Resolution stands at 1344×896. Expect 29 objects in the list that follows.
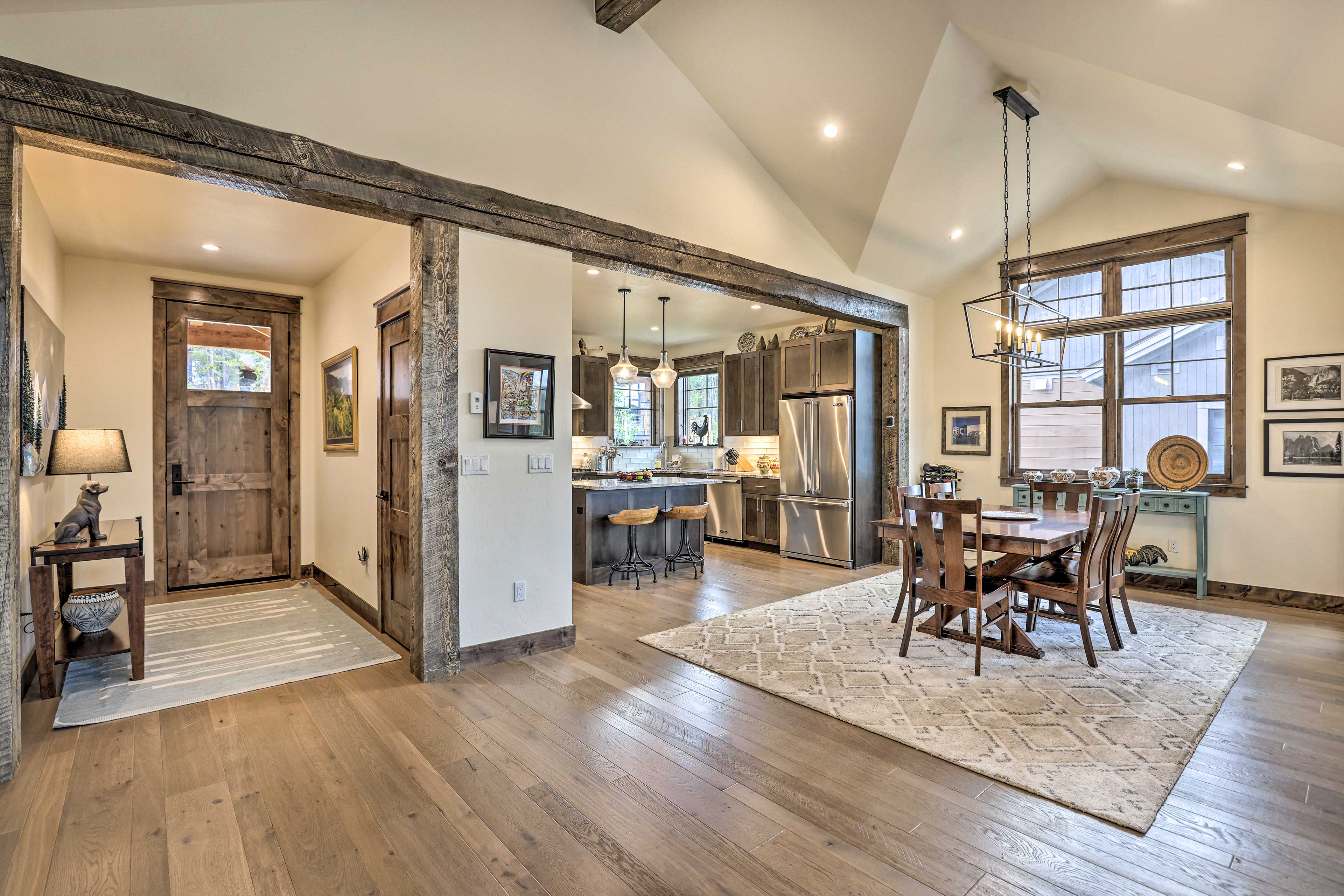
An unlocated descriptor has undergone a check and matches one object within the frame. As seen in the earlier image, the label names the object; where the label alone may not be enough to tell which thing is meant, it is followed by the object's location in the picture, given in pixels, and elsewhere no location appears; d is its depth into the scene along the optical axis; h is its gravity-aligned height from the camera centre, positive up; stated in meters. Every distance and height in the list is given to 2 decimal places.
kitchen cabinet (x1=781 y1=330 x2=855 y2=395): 6.82 +0.86
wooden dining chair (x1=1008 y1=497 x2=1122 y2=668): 3.72 -0.84
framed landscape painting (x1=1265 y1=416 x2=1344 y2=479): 4.97 -0.06
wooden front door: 5.71 +0.01
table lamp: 3.52 -0.09
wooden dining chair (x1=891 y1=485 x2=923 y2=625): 4.11 -0.76
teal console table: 5.39 -0.58
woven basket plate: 5.48 -0.19
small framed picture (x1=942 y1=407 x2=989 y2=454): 6.95 +0.12
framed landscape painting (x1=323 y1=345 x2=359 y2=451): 5.05 +0.35
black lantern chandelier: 4.42 +0.80
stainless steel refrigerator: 6.77 -0.39
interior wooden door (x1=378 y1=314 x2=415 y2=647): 4.12 -0.23
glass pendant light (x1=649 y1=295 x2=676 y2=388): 7.30 +0.75
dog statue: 3.36 -0.39
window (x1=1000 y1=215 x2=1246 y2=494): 5.53 +0.74
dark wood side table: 3.23 -0.88
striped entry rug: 3.30 -1.28
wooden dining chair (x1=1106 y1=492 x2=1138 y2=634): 4.02 -0.66
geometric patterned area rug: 2.56 -1.29
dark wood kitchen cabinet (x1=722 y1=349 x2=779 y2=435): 8.46 +0.65
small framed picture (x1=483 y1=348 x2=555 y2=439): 3.76 +0.28
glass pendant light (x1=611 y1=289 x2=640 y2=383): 7.21 +0.80
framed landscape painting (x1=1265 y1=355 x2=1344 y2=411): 4.97 +0.45
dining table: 3.64 -0.57
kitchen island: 6.02 -0.81
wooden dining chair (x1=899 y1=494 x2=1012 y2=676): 3.65 -0.76
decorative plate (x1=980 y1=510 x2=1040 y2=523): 4.34 -0.51
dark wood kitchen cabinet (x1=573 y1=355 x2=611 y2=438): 8.77 +0.71
